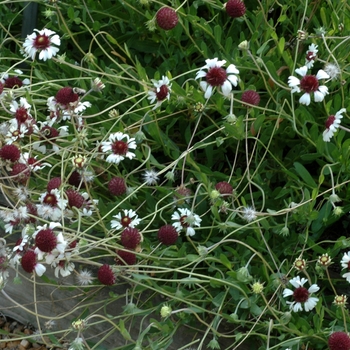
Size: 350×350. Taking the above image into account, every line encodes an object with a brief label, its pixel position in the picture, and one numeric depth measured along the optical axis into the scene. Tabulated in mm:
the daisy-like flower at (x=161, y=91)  1654
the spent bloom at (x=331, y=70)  1670
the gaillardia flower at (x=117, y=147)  1641
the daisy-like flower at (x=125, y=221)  1626
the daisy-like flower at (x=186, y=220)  1639
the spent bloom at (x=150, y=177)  1704
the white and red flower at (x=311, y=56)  1664
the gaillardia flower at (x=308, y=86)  1620
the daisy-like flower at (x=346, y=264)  1587
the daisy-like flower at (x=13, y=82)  1846
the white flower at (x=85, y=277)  1677
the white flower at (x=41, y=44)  1699
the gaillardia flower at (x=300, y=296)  1599
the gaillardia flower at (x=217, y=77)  1614
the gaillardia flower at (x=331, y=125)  1617
